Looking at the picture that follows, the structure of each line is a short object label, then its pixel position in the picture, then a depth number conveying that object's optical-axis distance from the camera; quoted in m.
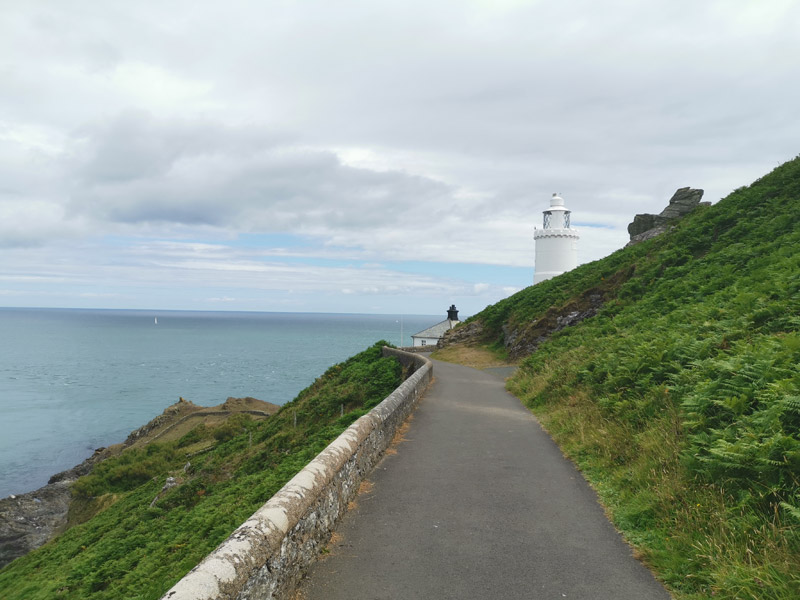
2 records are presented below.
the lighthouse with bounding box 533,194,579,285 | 54.28
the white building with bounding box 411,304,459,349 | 62.28
